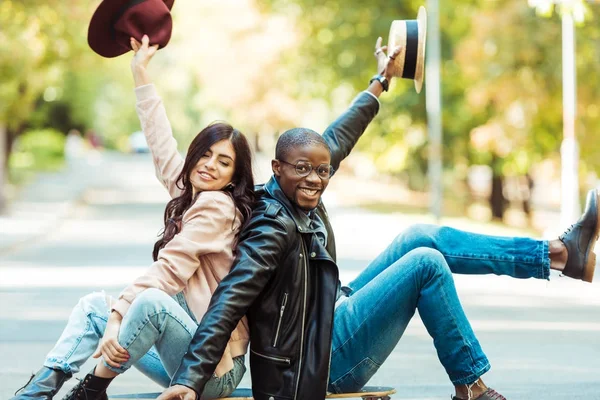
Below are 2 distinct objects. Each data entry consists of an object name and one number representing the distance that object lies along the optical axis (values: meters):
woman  4.50
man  4.44
